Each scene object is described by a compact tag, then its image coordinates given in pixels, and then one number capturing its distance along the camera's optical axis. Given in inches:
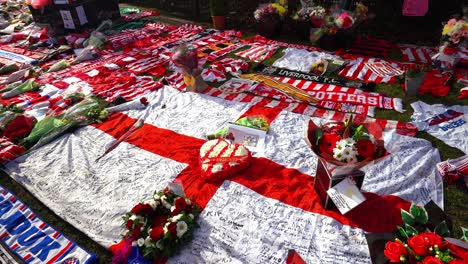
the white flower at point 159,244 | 96.7
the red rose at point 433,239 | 74.4
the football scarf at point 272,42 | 260.2
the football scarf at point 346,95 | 176.1
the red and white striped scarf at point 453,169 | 122.0
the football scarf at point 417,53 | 230.1
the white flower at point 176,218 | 102.0
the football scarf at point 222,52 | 258.0
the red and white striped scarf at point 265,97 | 172.9
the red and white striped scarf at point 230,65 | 228.6
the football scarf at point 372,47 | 245.9
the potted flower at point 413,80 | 177.5
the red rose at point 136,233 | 100.5
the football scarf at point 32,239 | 105.0
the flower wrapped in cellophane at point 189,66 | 183.8
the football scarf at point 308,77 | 198.8
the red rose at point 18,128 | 167.0
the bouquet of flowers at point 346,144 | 90.1
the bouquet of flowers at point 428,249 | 71.7
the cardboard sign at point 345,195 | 97.0
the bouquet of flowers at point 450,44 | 192.1
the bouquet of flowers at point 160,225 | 97.7
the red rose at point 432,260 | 69.7
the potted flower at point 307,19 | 260.8
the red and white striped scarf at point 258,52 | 248.4
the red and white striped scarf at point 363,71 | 205.5
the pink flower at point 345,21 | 240.2
